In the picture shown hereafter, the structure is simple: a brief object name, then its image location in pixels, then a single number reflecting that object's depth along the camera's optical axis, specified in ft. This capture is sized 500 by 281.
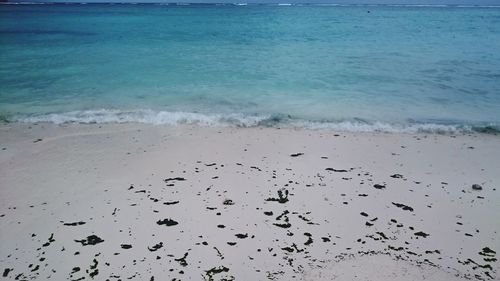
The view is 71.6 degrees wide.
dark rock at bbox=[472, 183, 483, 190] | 18.07
